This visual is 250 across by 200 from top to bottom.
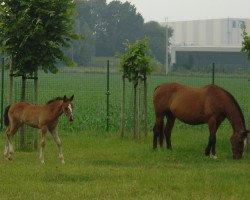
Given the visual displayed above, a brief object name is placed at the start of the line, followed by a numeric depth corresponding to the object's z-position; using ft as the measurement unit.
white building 597.52
